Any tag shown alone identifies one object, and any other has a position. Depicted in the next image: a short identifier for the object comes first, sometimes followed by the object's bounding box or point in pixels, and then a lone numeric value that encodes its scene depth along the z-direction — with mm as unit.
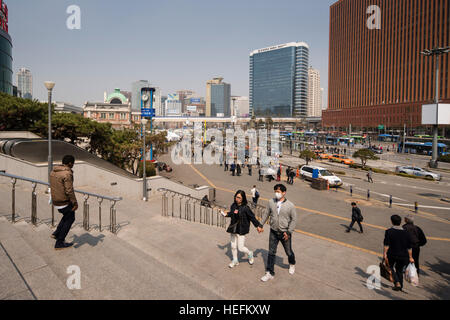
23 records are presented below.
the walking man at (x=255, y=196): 16531
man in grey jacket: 5121
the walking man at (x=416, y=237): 6066
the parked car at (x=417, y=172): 28244
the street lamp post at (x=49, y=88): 12336
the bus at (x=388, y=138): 85188
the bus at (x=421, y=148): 53375
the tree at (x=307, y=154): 37062
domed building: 84125
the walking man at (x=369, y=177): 25709
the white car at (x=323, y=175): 22672
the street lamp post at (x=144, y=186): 15023
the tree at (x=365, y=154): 33531
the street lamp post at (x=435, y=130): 35500
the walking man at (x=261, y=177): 26141
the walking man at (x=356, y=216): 11883
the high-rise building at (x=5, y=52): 56062
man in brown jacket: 4918
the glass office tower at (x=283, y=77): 183375
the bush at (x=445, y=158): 41562
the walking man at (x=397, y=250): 5156
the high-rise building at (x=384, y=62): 88812
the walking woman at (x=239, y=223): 5418
